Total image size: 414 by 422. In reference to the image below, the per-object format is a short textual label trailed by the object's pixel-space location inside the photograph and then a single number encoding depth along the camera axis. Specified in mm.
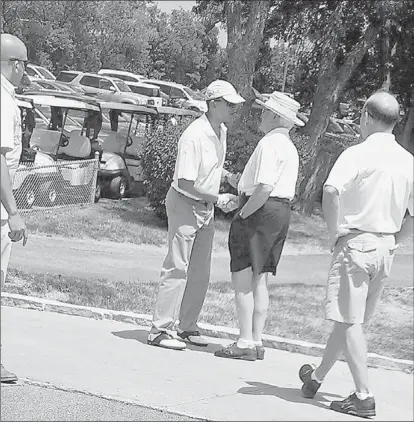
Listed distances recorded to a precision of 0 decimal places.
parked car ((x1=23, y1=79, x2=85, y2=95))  32094
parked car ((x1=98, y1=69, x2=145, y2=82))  42500
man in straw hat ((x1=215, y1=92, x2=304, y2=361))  6454
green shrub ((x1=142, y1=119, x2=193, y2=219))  15266
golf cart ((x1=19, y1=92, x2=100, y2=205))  15370
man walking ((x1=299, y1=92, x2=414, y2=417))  5129
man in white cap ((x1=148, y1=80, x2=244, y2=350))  6660
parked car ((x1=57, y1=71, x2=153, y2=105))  34000
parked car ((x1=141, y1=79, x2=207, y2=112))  39281
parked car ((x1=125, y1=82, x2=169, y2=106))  37812
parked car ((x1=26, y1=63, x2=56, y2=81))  38384
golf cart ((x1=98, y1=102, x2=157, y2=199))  16922
